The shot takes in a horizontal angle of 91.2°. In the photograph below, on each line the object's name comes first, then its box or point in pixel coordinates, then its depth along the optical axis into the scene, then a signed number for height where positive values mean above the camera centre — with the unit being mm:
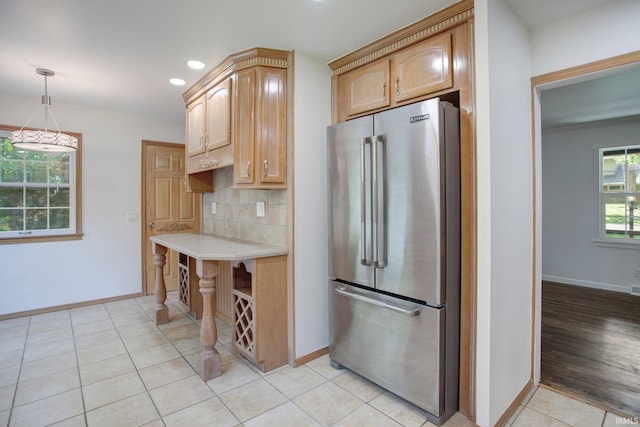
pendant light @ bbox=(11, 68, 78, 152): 2584 +627
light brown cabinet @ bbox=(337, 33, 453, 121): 1904 +911
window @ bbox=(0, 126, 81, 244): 3420 +222
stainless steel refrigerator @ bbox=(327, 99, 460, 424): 1765 -231
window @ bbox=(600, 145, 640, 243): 4383 +255
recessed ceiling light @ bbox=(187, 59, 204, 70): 2617 +1261
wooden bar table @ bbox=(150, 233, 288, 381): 2230 -422
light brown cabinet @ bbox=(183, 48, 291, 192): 2416 +752
